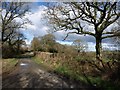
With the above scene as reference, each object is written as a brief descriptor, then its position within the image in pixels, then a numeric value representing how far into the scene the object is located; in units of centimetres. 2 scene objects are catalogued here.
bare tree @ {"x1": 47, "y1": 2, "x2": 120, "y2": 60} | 915
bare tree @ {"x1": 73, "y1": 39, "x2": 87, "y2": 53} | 1884
